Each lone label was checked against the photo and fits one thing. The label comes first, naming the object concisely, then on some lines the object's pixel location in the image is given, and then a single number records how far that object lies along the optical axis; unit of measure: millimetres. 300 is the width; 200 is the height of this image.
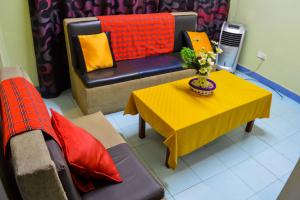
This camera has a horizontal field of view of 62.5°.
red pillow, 1229
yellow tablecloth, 1818
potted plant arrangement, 2053
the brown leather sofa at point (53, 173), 938
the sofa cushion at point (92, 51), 2527
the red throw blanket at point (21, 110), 1105
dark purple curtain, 2502
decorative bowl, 2158
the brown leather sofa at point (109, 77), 2479
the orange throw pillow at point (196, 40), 3211
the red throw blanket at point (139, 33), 2807
